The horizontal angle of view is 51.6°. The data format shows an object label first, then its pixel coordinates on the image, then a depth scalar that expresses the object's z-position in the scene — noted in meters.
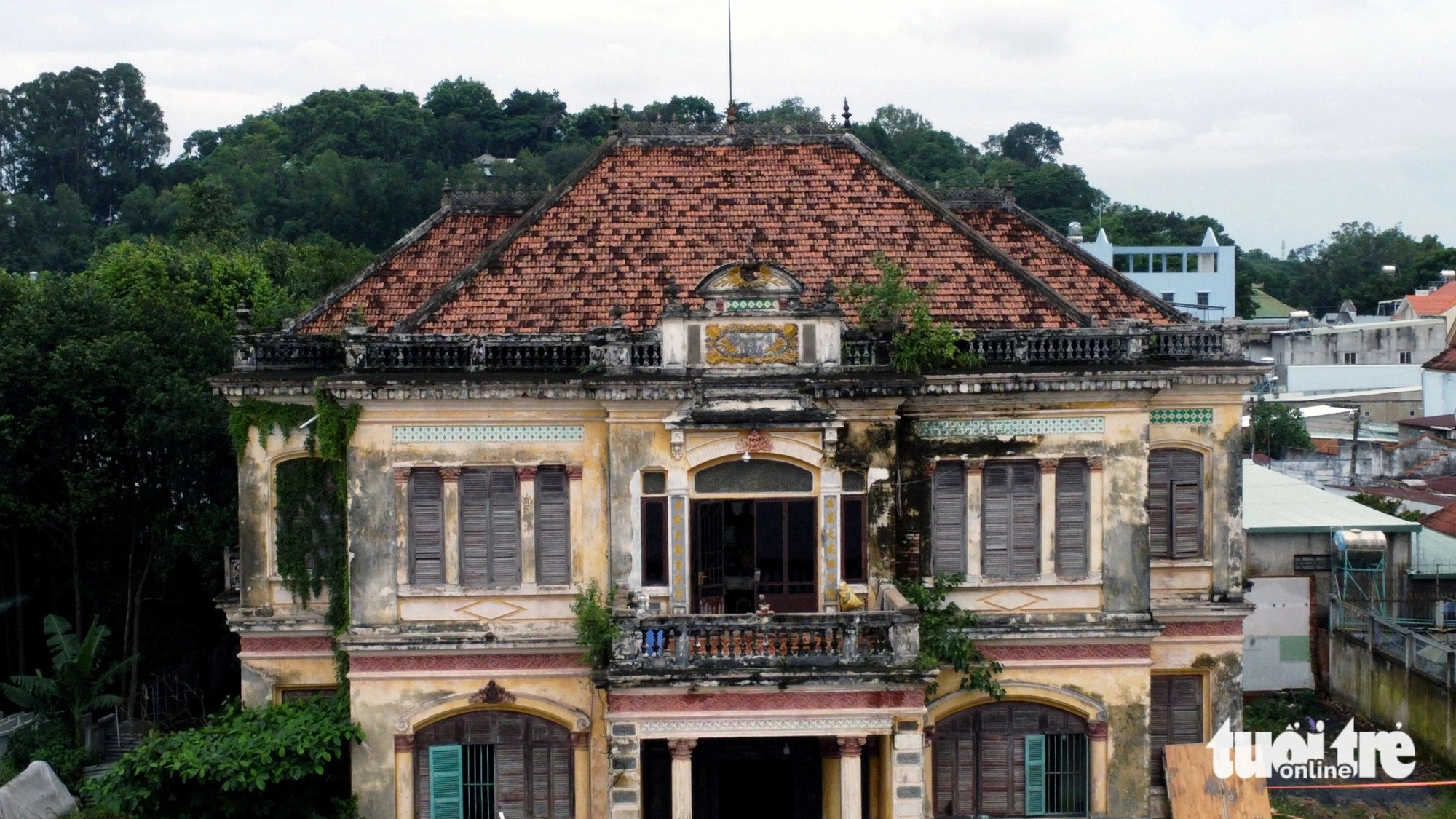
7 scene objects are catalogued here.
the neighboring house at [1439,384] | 61.16
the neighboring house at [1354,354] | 72.06
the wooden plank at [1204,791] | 24.34
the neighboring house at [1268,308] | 105.00
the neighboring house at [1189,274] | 84.88
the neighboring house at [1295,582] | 33.78
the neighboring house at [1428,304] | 77.75
